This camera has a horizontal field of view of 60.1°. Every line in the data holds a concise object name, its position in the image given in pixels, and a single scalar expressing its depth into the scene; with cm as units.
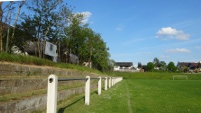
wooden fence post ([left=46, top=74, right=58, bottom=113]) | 302
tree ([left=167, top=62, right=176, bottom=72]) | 9260
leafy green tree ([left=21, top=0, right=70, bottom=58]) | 2273
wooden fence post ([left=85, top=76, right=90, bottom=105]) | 553
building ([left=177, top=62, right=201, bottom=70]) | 10838
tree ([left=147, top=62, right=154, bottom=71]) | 9219
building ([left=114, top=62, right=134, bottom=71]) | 11960
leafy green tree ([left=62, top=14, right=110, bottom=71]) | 3351
